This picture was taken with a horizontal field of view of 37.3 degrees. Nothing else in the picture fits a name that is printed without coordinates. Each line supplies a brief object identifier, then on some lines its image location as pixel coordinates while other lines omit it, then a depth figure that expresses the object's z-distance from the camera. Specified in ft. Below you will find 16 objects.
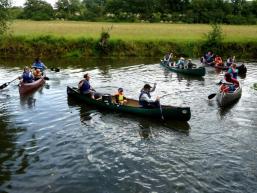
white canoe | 70.69
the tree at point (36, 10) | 282.15
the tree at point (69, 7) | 307.17
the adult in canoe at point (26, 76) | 84.79
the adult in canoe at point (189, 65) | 108.14
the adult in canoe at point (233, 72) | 84.89
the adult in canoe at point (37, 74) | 92.15
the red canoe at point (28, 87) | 82.43
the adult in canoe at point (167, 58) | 121.84
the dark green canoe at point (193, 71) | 101.56
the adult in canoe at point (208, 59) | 124.61
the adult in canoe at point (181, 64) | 110.62
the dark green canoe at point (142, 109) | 59.29
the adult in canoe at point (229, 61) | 116.57
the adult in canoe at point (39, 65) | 104.79
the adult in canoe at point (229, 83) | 75.25
